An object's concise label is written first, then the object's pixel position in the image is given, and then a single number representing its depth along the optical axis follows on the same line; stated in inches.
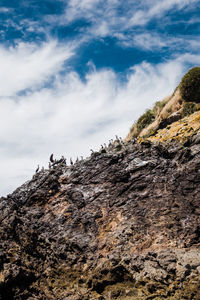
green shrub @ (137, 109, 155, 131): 1579.7
